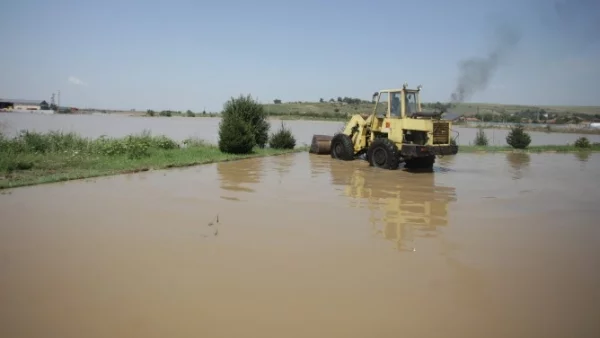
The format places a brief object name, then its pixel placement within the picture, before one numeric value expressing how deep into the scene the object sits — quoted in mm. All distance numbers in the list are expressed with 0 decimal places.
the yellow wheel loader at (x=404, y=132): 13266
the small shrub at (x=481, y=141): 27148
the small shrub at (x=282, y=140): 21328
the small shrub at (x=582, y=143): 25828
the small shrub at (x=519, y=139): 24547
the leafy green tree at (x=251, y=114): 19344
